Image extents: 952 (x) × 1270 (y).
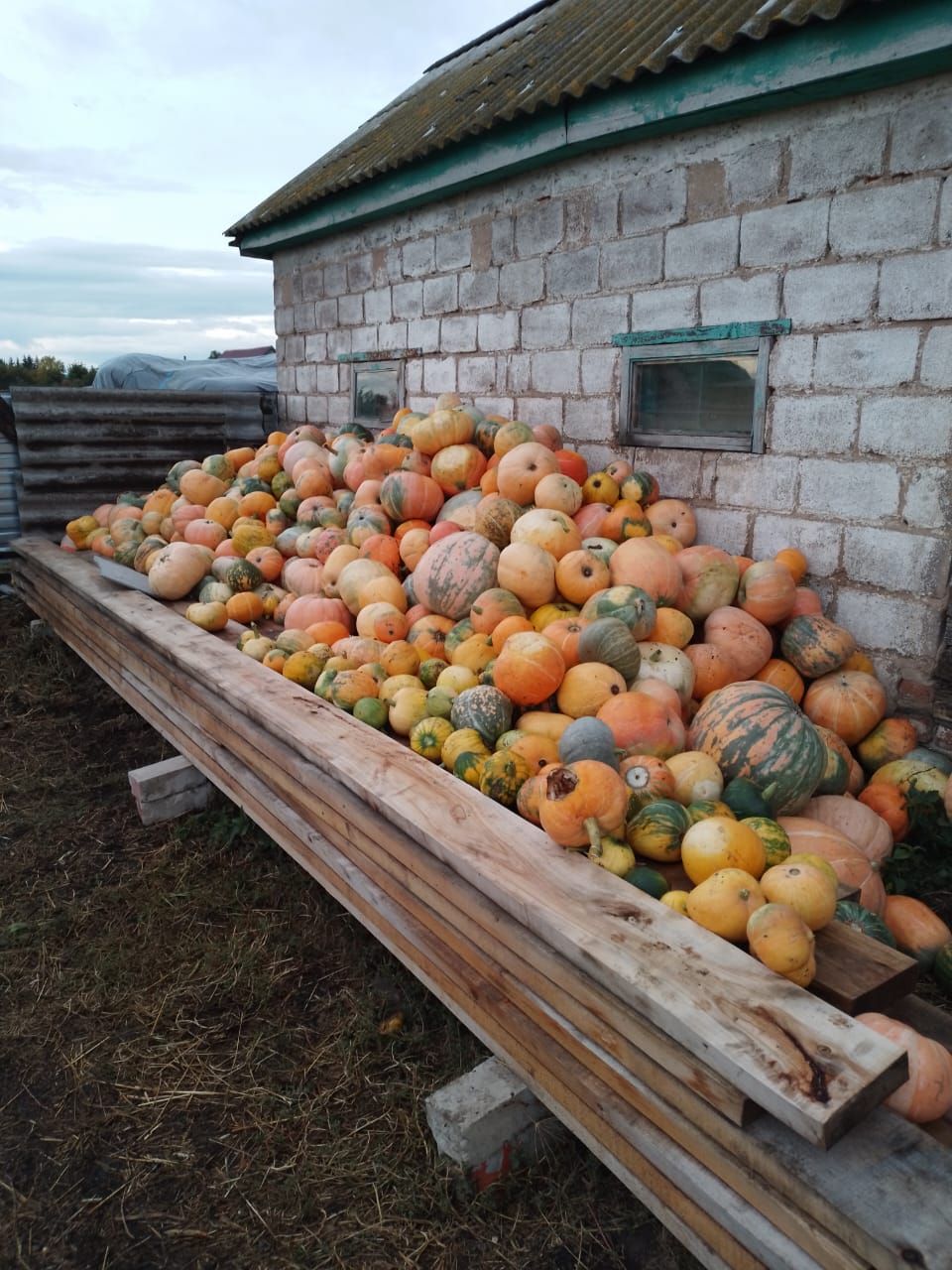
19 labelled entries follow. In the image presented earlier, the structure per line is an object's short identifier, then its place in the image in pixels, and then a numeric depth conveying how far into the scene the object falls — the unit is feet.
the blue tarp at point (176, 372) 44.57
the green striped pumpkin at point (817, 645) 13.39
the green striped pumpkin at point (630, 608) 12.05
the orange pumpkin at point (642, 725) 10.30
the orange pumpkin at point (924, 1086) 6.79
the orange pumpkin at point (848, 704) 13.25
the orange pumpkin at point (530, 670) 11.05
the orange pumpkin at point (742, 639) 13.02
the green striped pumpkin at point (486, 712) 11.05
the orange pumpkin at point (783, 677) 13.30
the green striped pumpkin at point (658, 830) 8.83
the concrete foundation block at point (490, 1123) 8.46
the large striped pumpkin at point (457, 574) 14.17
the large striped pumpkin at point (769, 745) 10.30
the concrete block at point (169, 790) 16.01
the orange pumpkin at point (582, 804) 8.40
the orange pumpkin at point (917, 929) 10.27
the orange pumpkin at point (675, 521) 15.92
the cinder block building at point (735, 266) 12.83
